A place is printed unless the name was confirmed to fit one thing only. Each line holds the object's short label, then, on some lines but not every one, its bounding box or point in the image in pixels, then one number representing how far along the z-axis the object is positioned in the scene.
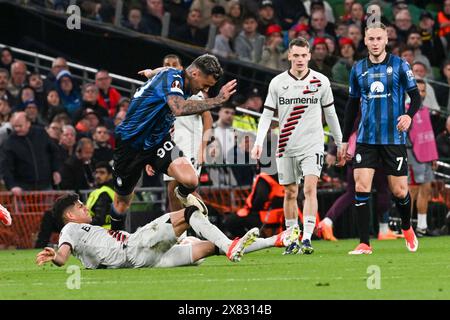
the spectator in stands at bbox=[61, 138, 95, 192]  20.64
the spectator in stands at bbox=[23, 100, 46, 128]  21.92
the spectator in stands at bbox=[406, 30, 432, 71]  26.97
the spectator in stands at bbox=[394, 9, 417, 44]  27.84
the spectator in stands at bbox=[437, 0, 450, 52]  28.39
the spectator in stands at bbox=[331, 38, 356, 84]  24.84
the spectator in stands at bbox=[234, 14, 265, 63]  25.66
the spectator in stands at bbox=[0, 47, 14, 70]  23.79
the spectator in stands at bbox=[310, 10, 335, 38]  27.17
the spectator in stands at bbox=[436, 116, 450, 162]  23.67
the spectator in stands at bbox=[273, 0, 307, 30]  27.98
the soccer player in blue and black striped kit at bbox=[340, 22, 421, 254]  15.12
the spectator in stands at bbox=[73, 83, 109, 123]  23.23
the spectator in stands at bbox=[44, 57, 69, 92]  23.59
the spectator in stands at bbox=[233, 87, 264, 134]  23.27
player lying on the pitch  12.54
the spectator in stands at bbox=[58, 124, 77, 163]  21.47
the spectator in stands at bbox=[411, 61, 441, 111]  24.72
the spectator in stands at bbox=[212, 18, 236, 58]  25.70
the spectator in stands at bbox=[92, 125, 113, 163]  21.25
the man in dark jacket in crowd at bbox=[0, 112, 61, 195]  20.42
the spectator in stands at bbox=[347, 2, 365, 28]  27.56
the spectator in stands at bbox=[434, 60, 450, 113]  26.16
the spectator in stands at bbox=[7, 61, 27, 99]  23.25
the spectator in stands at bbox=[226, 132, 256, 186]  21.69
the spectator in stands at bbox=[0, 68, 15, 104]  22.72
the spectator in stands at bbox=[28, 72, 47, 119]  23.39
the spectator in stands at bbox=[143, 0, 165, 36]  26.17
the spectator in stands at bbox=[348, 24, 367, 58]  26.52
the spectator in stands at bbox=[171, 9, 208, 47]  26.03
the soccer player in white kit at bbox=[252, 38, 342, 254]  15.86
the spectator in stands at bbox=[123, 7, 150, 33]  25.92
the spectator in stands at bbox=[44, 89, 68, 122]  22.58
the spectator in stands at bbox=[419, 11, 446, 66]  27.88
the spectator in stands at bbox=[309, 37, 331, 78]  24.70
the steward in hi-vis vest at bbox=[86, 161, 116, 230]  18.75
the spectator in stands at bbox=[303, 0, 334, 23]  27.80
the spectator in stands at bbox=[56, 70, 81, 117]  23.52
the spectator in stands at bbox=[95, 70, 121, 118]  23.81
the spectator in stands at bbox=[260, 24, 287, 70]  25.50
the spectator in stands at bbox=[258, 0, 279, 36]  27.12
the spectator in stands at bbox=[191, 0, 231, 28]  26.57
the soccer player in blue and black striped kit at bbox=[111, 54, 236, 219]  13.80
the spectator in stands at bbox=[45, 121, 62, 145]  21.92
